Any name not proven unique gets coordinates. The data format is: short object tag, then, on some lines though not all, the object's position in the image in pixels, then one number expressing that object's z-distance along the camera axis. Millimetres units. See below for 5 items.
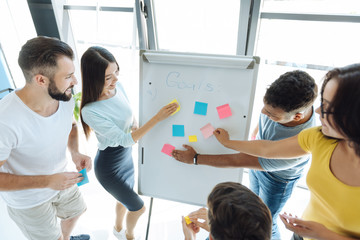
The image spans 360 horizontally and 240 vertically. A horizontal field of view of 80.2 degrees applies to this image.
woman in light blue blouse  1222
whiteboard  1207
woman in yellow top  658
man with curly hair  1034
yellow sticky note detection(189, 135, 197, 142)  1368
